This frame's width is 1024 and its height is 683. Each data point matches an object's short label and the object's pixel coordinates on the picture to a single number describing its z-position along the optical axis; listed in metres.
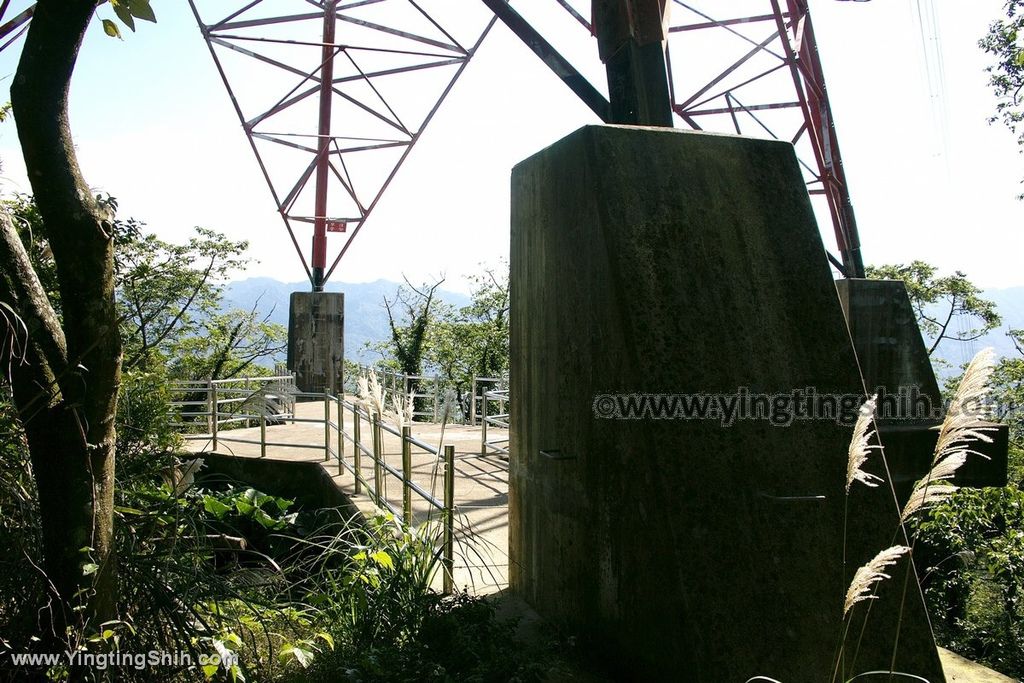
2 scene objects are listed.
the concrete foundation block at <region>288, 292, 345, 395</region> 17.16
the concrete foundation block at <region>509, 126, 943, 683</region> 3.29
